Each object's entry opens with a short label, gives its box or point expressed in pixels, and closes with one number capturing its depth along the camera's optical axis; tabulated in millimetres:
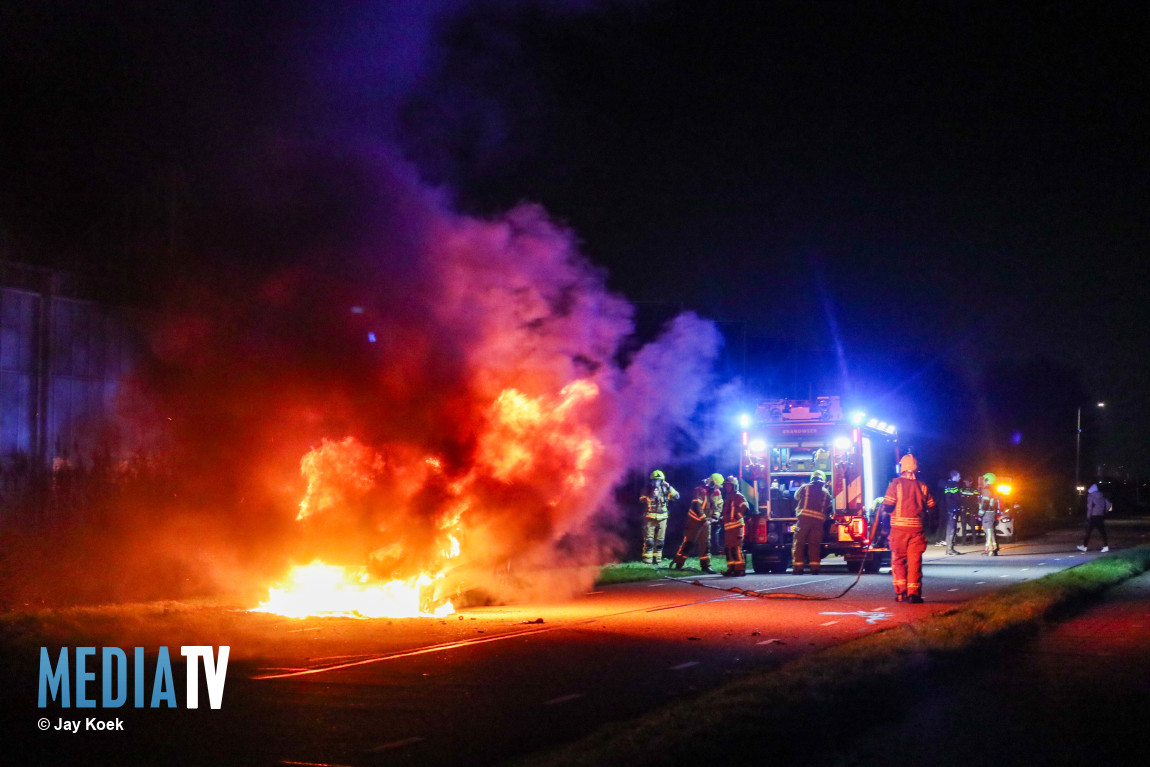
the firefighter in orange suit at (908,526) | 15086
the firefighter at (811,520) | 19859
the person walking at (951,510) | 28031
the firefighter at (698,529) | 21472
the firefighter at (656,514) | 22438
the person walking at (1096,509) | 27109
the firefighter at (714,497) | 21719
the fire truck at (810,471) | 20594
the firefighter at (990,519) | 27203
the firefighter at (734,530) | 20125
